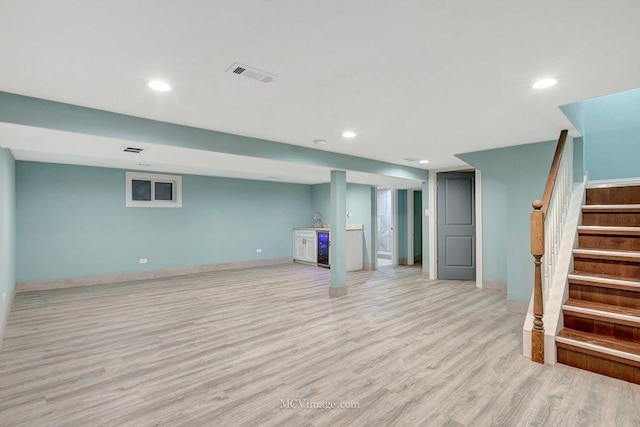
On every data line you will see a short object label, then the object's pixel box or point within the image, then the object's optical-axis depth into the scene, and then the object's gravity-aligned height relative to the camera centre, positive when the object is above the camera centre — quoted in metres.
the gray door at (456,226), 6.47 -0.14
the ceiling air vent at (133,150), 3.59 +0.83
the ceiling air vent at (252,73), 2.17 +1.05
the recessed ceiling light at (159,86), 2.39 +1.05
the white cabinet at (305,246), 8.59 -0.73
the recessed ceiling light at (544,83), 2.38 +1.05
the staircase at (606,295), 2.62 -0.73
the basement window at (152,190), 6.88 +0.69
